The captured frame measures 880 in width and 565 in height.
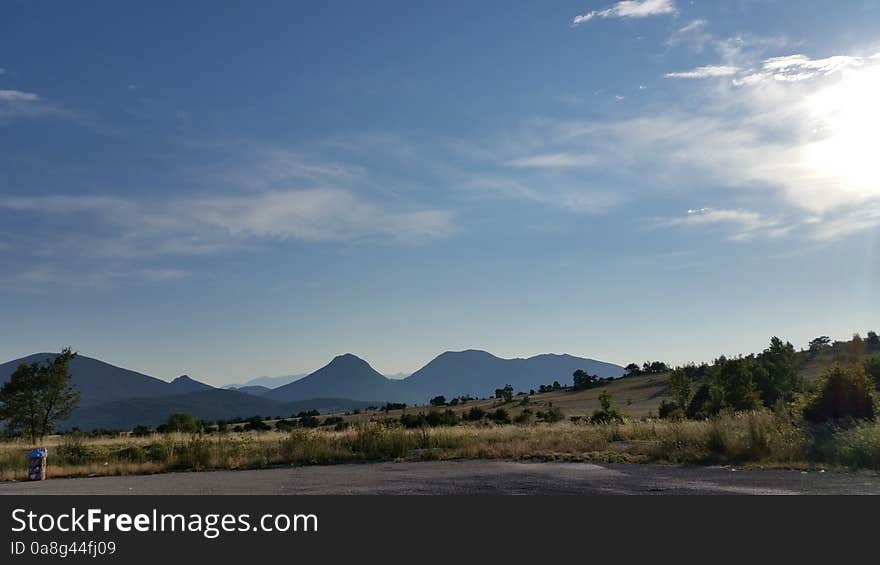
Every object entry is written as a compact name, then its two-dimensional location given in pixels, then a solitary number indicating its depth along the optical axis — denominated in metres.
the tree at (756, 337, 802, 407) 40.59
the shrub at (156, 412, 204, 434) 54.67
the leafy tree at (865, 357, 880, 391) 30.61
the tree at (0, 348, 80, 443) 48.34
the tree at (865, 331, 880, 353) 78.19
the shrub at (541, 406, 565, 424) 50.81
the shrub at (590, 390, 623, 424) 40.50
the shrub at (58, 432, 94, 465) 23.86
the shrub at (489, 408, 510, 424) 49.81
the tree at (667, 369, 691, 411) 52.97
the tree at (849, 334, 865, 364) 36.09
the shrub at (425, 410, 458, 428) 44.96
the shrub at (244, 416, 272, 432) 60.47
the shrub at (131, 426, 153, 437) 53.38
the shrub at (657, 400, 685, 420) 50.78
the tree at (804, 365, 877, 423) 21.09
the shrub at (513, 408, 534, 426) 48.79
